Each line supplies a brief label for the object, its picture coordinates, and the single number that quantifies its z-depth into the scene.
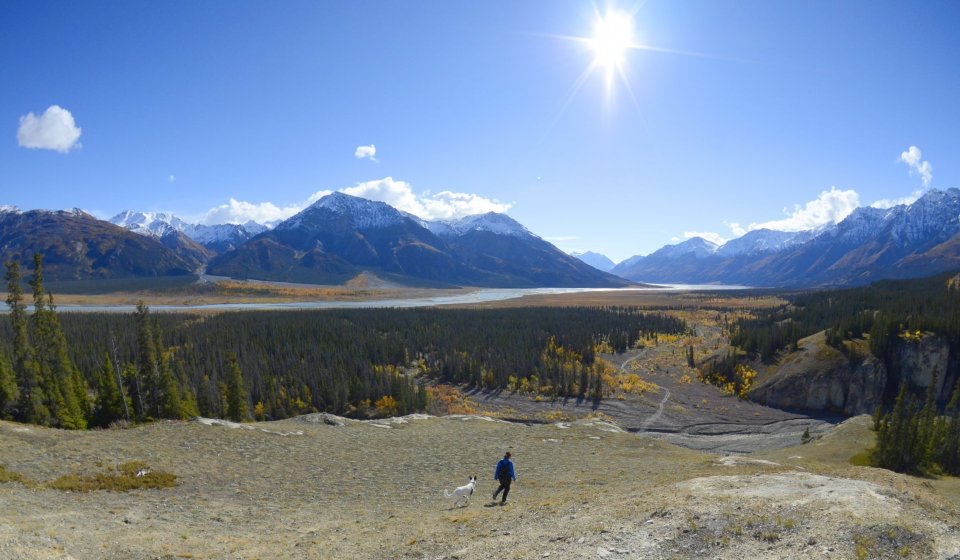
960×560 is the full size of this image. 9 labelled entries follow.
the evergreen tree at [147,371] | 49.56
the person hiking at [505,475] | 22.53
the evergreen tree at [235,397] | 54.41
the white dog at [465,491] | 22.78
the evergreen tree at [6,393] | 43.88
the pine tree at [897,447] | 41.50
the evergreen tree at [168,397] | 49.16
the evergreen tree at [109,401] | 49.03
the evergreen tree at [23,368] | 42.62
